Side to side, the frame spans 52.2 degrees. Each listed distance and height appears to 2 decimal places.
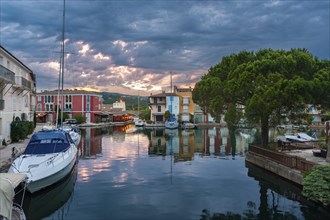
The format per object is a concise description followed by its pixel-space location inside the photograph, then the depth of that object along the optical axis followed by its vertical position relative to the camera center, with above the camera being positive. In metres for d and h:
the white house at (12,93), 33.62 +2.53
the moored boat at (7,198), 9.15 -2.40
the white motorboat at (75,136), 38.92 -2.62
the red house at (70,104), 93.69 +2.87
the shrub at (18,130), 37.84 -1.85
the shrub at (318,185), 15.30 -3.24
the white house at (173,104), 98.38 +3.09
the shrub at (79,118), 86.94 -0.95
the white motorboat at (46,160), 18.23 -2.78
